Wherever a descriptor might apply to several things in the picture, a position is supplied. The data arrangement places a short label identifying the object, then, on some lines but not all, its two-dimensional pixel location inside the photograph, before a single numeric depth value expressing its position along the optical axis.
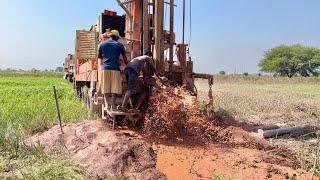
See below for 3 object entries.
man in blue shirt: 5.05
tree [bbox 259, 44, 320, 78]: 39.14
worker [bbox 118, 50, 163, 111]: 5.03
